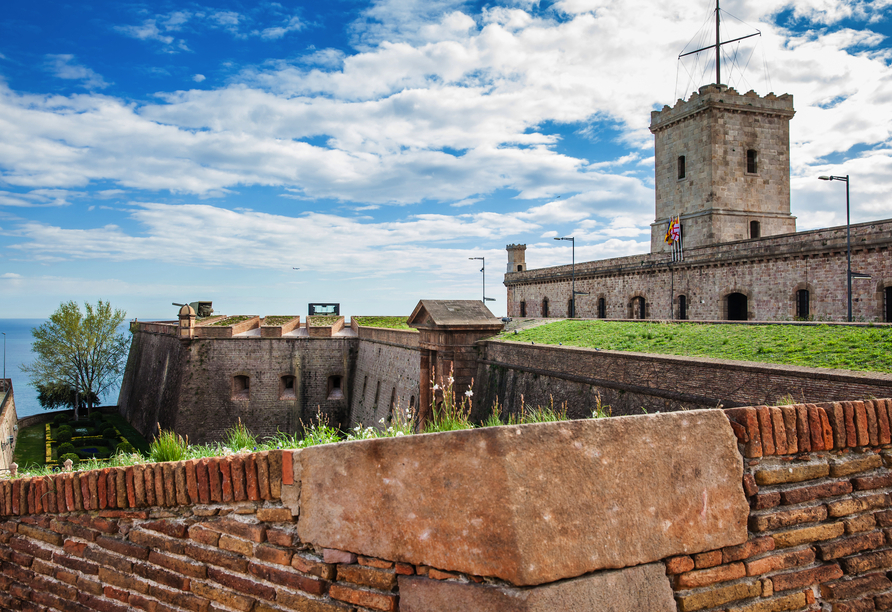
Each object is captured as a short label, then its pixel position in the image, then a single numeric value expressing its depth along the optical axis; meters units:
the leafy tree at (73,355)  40.31
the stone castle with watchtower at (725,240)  21.69
